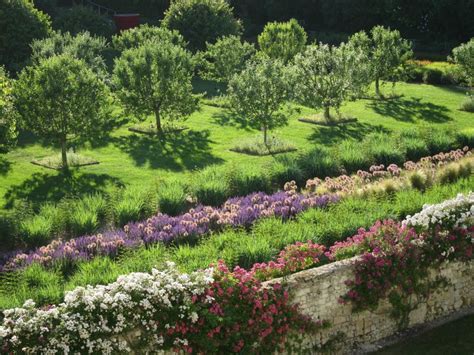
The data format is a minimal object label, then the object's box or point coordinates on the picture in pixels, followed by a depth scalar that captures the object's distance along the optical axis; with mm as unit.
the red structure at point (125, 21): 57344
